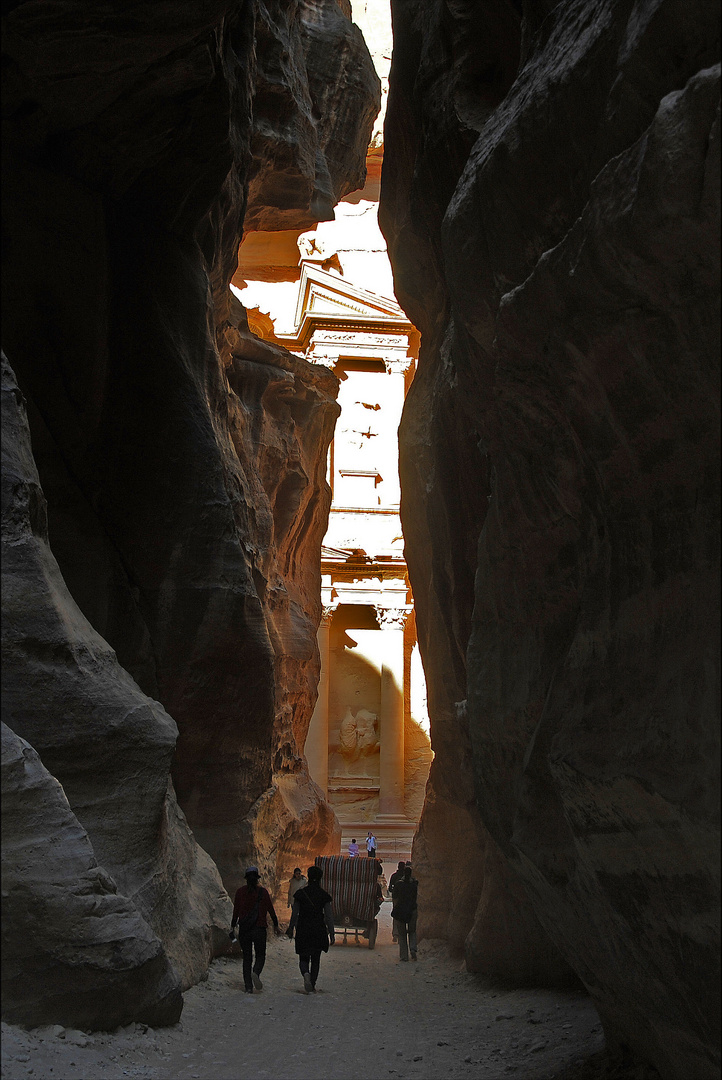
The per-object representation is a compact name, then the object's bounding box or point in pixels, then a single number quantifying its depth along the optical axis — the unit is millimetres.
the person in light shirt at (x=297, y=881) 13812
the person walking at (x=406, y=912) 12938
